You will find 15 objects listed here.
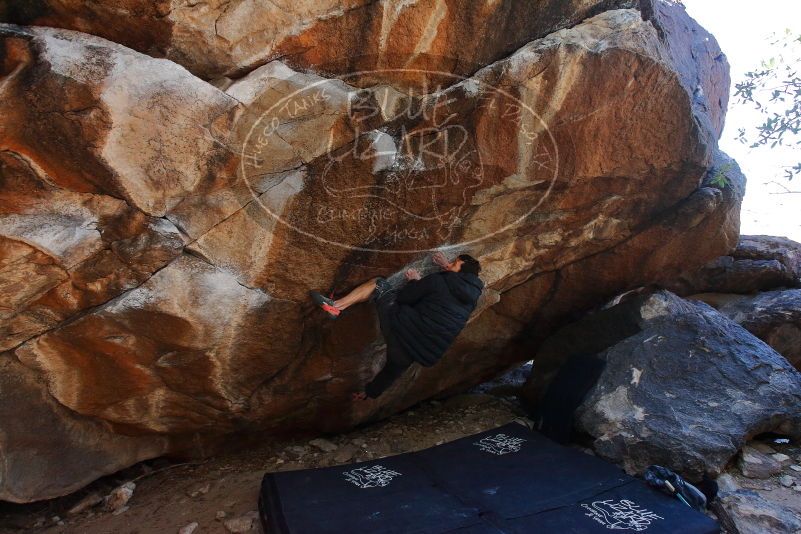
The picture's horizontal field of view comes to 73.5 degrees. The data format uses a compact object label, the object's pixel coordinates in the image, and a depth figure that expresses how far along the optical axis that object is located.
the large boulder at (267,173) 2.93
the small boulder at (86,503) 3.99
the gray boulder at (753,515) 3.49
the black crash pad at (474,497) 3.30
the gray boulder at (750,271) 6.49
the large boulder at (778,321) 5.91
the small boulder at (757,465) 4.06
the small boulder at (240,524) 3.58
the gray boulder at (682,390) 4.09
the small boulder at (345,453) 4.61
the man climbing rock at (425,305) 3.83
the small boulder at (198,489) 4.11
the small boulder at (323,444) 4.75
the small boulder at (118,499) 3.98
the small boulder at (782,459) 4.20
